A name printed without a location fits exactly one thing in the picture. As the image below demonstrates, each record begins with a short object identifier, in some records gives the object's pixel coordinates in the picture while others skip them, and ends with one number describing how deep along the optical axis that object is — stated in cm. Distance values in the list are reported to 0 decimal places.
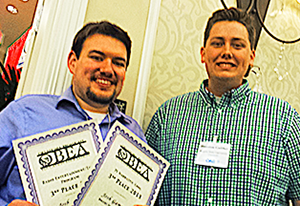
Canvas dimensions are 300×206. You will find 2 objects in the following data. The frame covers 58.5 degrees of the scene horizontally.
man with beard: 77
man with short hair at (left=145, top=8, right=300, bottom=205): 101
